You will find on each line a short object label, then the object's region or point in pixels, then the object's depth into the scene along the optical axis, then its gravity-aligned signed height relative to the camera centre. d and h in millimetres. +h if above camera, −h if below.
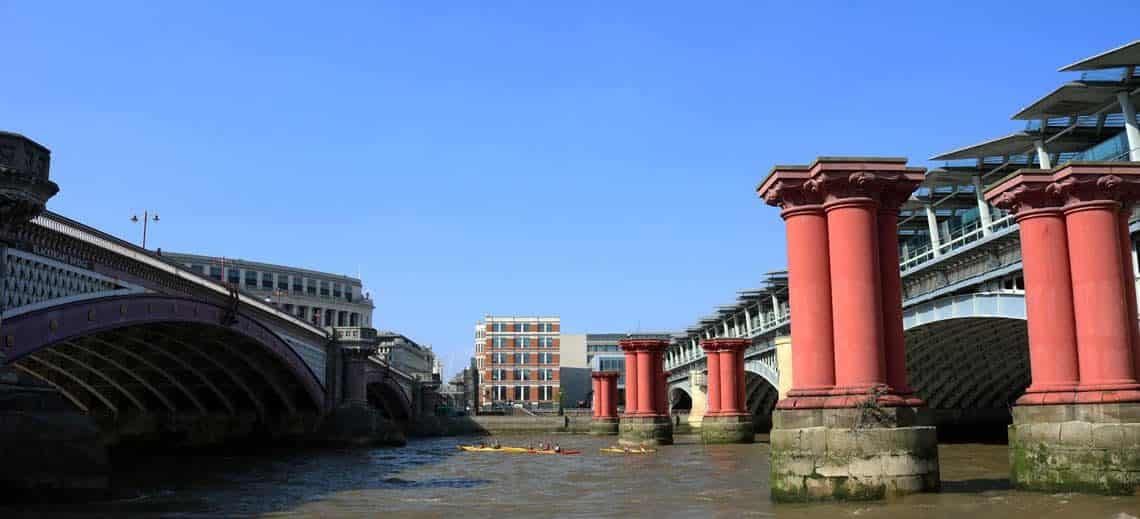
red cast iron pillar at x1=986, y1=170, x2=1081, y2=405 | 21312 +2428
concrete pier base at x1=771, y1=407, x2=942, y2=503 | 18359 -908
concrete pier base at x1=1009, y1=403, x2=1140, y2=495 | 19625 -917
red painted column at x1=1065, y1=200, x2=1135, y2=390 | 20609 +2103
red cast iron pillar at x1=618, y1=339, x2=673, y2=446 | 60812 +317
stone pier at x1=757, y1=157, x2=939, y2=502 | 18469 +1097
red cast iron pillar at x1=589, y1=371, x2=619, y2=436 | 82438 +334
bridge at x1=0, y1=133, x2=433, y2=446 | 28781 +3118
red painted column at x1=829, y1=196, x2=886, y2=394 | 18969 +2045
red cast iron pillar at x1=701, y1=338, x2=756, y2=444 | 61750 +352
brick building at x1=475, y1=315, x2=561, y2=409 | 154125 +7522
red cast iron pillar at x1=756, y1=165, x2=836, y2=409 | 19547 +2357
